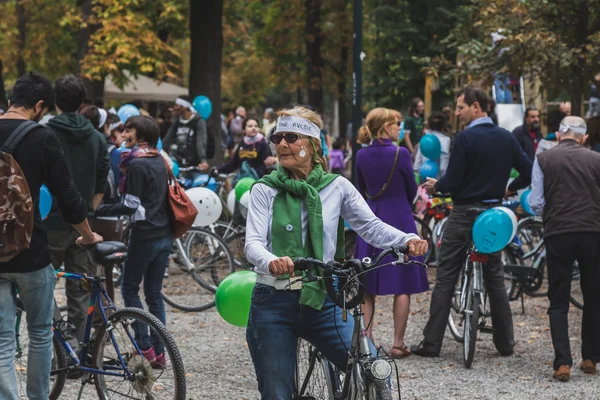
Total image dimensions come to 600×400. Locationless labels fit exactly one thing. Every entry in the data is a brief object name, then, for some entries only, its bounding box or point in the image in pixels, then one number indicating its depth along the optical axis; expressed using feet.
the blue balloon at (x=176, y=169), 40.69
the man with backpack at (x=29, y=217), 16.97
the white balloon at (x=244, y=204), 38.22
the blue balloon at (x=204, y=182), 42.50
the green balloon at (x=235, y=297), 22.48
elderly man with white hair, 25.53
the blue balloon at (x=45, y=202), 23.86
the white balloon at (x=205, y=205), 36.22
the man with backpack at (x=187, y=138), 44.55
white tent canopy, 104.88
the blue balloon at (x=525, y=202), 37.42
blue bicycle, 20.06
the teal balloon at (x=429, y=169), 42.42
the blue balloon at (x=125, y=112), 40.42
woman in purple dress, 27.14
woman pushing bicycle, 15.44
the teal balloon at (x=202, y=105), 51.29
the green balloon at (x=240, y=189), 39.11
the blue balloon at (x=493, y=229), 26.45
